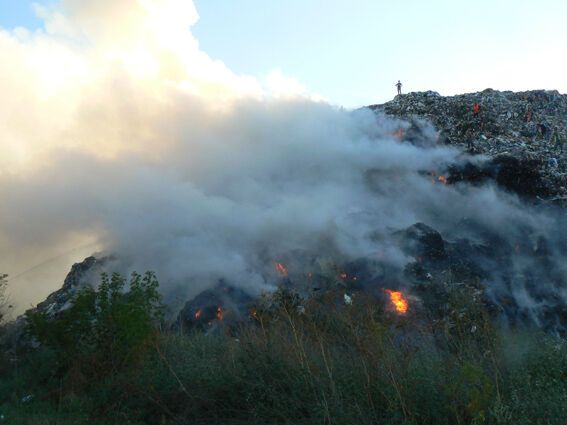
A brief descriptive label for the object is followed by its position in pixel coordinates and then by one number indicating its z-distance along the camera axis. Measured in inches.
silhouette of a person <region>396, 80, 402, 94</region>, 842.4
